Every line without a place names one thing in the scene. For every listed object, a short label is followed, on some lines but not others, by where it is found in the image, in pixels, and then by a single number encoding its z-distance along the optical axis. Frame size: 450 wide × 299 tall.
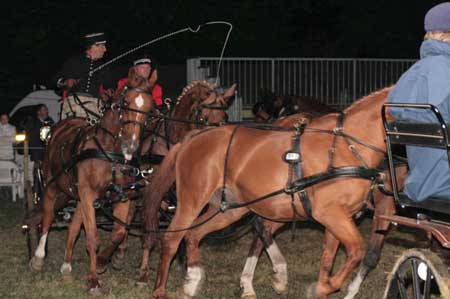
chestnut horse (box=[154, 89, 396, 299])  9.69
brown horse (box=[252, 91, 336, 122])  18.78
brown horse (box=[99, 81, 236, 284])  13.62
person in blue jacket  7.32
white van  27.65
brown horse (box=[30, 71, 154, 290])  11.78
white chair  23.69
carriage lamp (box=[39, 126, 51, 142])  14.34
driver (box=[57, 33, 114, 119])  14.05
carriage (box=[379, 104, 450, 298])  7.04
